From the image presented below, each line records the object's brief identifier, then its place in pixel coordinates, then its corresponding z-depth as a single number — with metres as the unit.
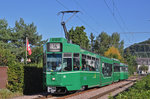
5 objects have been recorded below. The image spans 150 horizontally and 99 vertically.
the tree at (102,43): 85.25
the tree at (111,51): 78.19
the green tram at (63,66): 14.28
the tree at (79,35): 49.72
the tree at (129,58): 78.84
